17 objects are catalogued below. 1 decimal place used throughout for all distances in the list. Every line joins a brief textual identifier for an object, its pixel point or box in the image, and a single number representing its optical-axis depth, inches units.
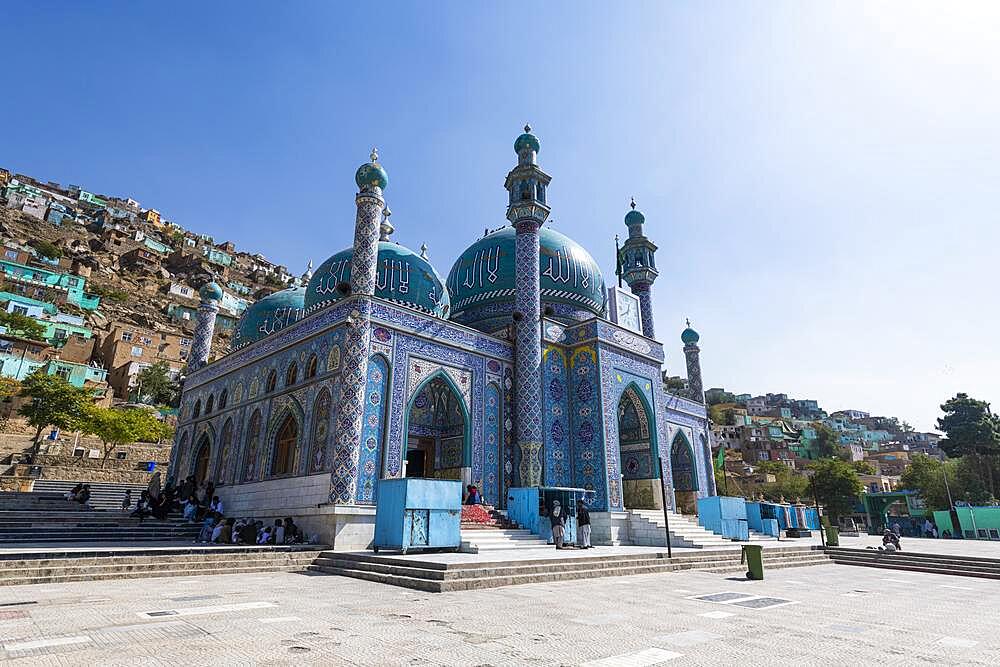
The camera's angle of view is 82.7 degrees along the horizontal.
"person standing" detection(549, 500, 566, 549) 534.8
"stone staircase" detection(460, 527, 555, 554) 481.4
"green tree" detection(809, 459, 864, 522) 1808.6
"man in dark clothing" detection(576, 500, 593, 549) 556.4
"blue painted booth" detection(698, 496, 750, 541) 685.9
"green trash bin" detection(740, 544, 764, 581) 400.2
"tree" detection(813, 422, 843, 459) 3203.7
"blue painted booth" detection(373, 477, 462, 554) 444.1
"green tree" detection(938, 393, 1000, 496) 1772.9
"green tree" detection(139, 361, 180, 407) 1998.0
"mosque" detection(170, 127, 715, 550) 567.2
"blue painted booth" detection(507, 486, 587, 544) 569.9
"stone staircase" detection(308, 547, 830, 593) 323.6
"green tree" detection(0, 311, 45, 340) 1811.0
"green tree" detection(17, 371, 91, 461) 1255.5
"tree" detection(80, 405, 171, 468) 1298.0
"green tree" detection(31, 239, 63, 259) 2504.2
